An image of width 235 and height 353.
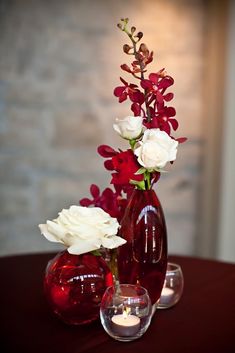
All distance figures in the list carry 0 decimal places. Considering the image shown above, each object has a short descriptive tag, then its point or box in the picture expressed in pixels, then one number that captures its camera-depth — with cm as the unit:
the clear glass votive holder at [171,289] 120
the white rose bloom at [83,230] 106
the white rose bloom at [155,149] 104
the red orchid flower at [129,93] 110
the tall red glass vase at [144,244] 111
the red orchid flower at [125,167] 108
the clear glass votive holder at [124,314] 102
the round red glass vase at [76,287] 108
